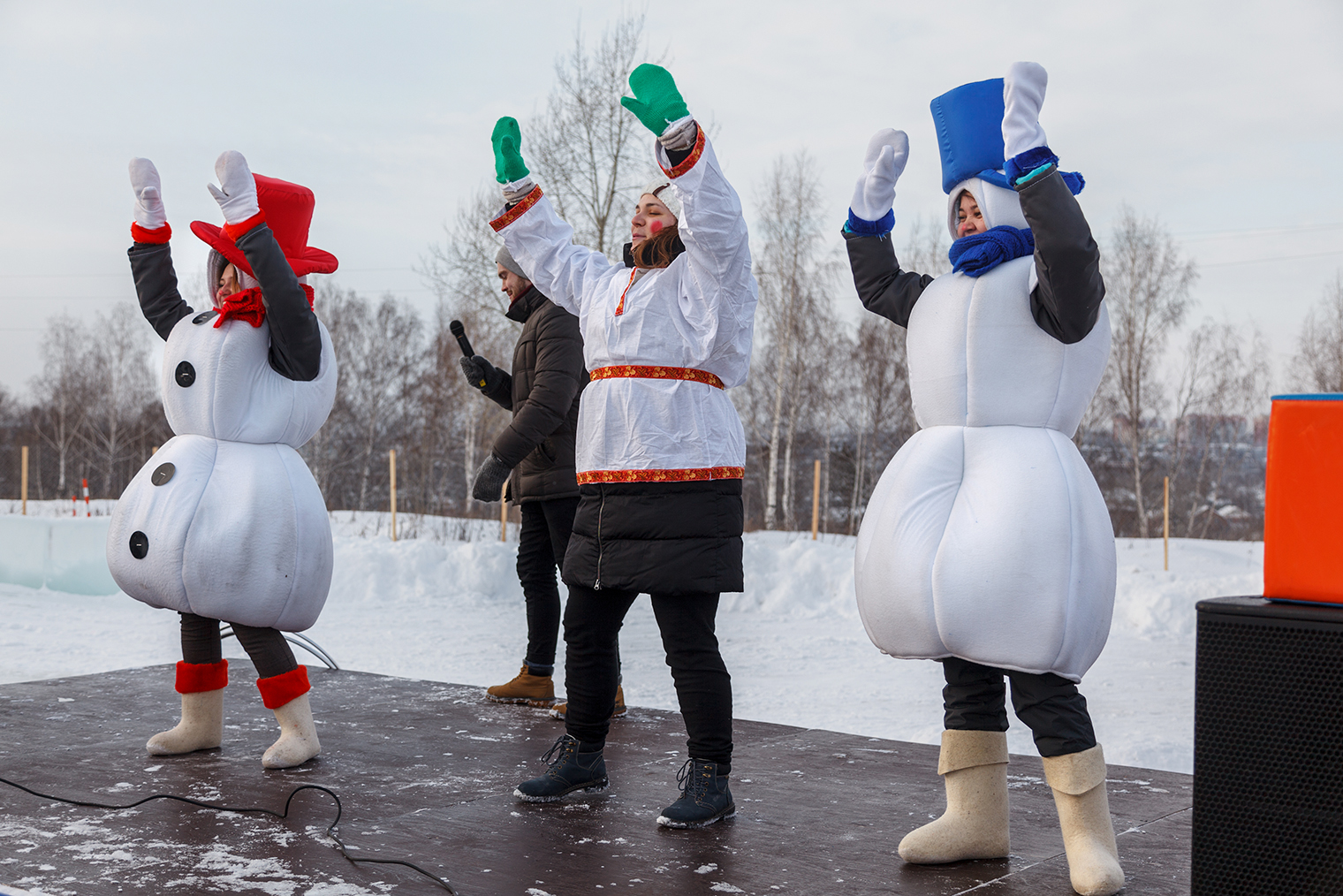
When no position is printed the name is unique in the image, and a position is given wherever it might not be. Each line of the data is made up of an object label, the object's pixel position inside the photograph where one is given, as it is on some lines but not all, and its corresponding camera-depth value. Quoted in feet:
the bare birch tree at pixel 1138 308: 74.49
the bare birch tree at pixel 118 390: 98.48
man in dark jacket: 12.48
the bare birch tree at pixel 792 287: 67.62
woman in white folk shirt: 8.89
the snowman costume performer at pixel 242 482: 10.44
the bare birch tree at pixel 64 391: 100.17
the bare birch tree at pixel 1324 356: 79.25
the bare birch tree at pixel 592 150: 49.49
